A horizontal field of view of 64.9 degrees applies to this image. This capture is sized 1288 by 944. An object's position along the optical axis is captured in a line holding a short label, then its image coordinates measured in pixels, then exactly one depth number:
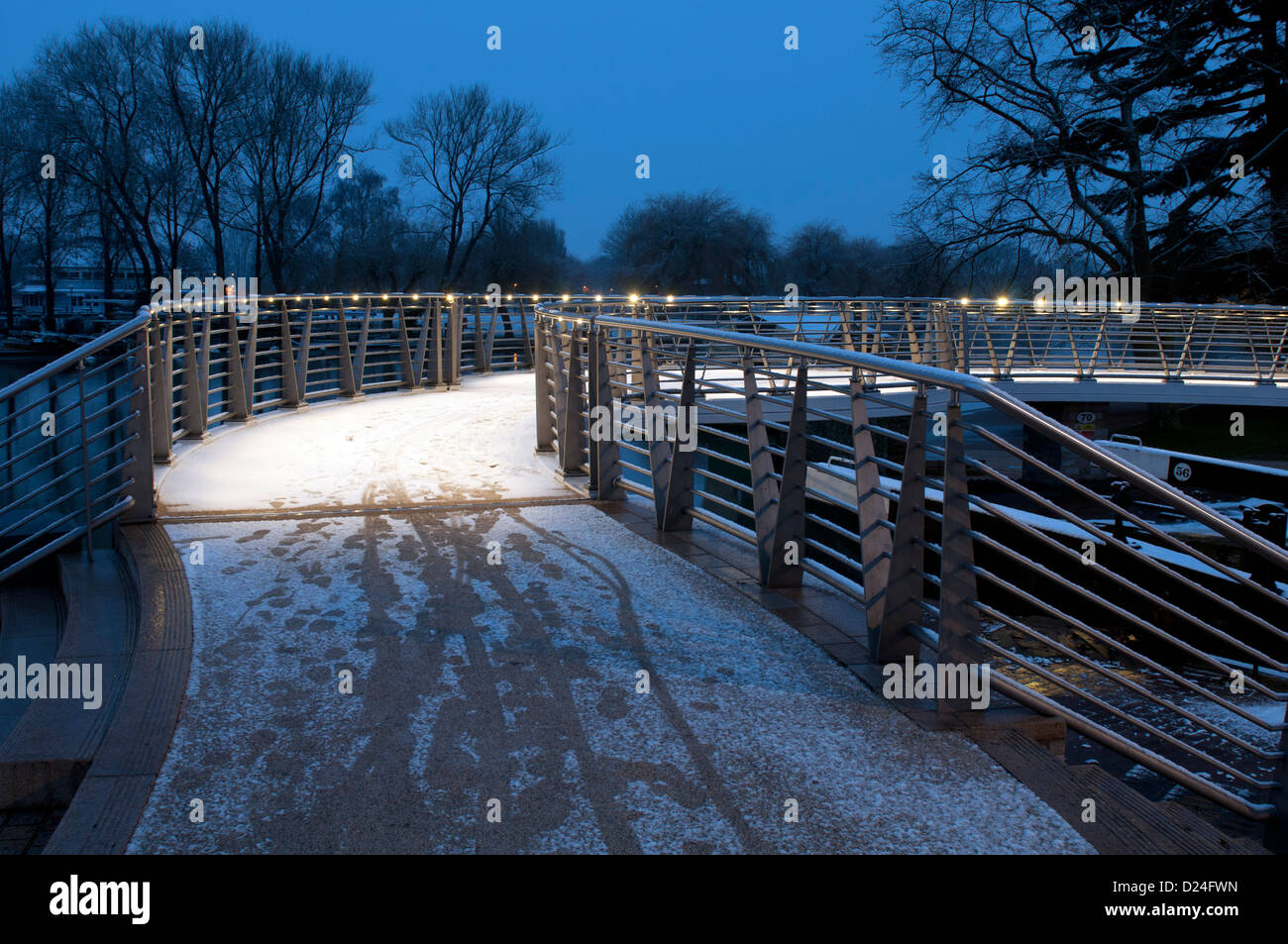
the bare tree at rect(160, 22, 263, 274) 36.56
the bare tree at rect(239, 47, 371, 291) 39.19
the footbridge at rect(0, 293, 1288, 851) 3.12
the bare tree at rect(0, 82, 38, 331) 36.16
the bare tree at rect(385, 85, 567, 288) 43.28
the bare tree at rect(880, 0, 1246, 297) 26.00
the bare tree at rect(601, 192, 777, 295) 58.03
